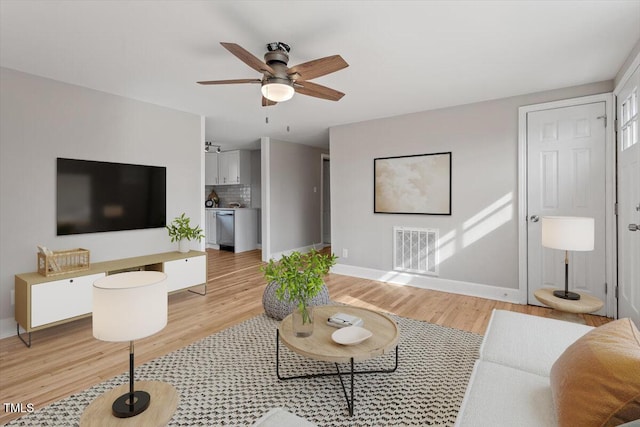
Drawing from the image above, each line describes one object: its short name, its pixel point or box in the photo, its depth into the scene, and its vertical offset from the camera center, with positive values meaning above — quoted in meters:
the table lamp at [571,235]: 2.34 -0.18
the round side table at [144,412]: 1.10 -0.73
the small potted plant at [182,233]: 3.92 -0.27
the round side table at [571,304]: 2.18 -0.66
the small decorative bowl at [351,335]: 1.84 -0.75
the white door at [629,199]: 2.44 +0.10
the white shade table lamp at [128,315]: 1.11 -0.37
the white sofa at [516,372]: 1.12 -0.72
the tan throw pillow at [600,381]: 0.88 -0.51
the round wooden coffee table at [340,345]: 1.72 -0.77
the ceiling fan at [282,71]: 2.16 +0.99
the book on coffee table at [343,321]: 2.09 -0.73
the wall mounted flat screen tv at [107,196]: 3.18 +0.17
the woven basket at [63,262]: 2.78 -0.46
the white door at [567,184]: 3.21 +0.28
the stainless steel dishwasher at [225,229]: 7.04 -0.40
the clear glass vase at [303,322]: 1.94 -0.68
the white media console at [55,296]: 2.60 -0.72
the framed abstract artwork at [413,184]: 4.16 +0.37
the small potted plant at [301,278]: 1.89 -0.40
